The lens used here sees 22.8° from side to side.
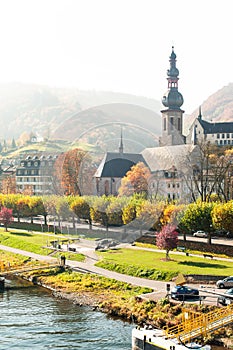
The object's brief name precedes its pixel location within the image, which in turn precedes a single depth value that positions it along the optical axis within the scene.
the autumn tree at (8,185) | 123.12
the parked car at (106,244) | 55.68
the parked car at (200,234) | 57.81
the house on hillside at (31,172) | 117.83
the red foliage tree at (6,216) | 74.31
